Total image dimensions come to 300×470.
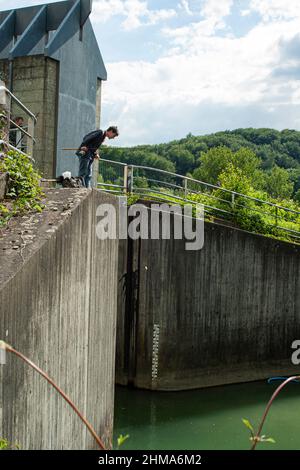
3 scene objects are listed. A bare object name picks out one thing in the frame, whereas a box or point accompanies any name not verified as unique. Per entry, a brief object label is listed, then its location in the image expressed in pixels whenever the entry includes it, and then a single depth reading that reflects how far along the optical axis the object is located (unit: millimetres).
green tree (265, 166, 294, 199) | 69125
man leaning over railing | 9266
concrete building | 14195
